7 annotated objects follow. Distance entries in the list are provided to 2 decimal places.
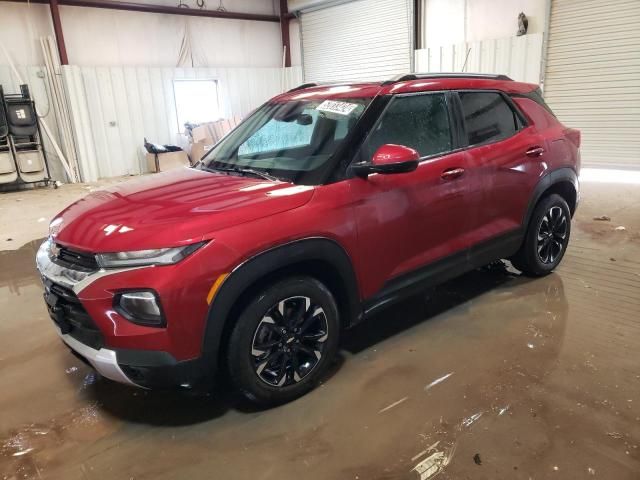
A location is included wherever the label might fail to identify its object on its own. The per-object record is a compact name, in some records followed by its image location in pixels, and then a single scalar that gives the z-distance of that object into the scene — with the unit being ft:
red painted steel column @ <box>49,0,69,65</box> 29.60
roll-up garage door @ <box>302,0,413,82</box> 33.04
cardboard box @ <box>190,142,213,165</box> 33.94
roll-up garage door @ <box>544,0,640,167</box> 24.11
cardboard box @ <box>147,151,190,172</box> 33.06
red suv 6.46
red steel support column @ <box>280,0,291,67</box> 40.06
